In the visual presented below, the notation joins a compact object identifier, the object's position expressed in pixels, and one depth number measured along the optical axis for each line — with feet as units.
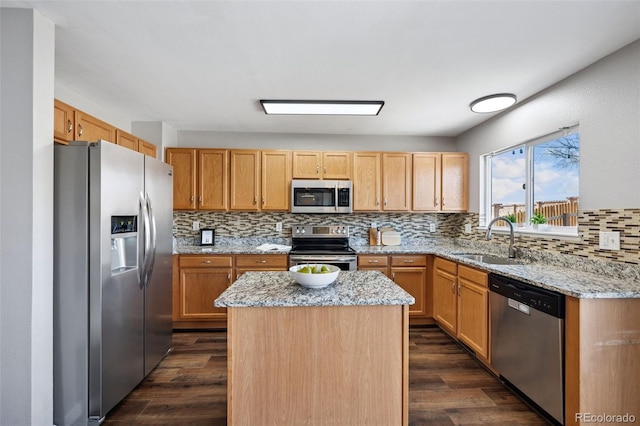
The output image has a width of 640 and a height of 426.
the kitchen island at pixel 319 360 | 4.95
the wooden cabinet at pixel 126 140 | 9.23
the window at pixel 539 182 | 7.84
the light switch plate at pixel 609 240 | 6.31
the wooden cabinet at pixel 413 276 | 11.25
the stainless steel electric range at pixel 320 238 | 12.35
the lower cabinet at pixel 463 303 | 7.93
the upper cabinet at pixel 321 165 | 12.07
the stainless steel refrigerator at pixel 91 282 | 5.76
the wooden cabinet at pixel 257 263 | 10.87
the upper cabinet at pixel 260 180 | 11.87
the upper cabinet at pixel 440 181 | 12.47
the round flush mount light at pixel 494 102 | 8.43
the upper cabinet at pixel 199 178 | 11.68
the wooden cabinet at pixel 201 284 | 10.73
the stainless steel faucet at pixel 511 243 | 8.92
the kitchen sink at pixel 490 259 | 8.79
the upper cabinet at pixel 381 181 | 12.24
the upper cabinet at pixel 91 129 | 7.49
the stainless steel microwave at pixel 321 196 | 11.85
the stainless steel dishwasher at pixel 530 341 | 5.67
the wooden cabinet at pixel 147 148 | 10.47
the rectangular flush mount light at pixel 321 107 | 9.04
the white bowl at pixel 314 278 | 5.27
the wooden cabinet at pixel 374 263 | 11.16
